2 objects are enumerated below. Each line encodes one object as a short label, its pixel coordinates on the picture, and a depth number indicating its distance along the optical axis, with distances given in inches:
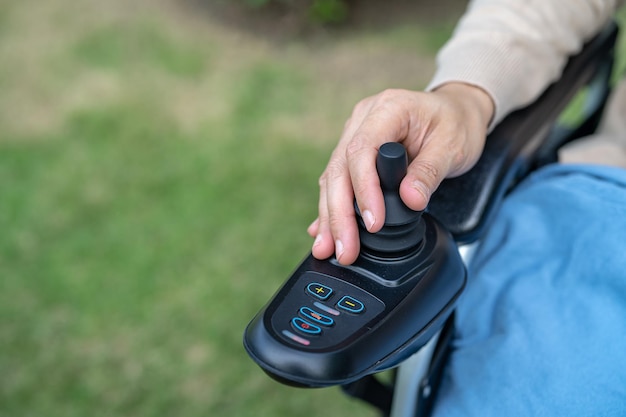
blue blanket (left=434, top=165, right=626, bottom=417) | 27.3
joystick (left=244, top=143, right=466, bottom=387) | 23.7
